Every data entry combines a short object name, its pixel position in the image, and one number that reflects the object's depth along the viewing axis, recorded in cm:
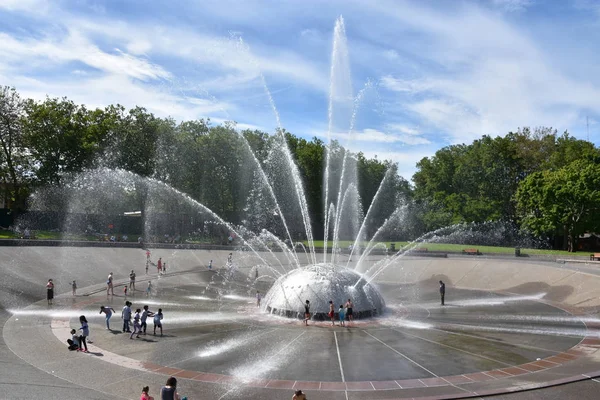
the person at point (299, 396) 1132
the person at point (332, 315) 2436
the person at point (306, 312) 2456
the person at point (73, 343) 1930
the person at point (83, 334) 1928
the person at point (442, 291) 3135
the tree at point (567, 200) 6194
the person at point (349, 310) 2501
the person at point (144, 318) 2190
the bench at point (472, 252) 5659
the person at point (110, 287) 3278
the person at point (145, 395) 1198
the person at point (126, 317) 2272
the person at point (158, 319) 2217
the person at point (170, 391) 1162
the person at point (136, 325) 2147
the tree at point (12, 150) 6594
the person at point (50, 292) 2954
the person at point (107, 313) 2272
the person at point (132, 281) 3497
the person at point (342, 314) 2423
